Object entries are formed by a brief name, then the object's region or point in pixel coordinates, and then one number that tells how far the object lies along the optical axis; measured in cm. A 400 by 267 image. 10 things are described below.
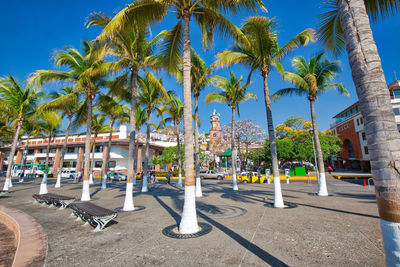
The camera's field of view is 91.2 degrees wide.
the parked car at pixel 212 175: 3104
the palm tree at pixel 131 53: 931
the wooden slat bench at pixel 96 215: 599
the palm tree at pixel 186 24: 598
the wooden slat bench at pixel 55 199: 923
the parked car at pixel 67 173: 3849
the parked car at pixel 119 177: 3169
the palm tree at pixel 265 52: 935
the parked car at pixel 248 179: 2470
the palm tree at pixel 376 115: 208
